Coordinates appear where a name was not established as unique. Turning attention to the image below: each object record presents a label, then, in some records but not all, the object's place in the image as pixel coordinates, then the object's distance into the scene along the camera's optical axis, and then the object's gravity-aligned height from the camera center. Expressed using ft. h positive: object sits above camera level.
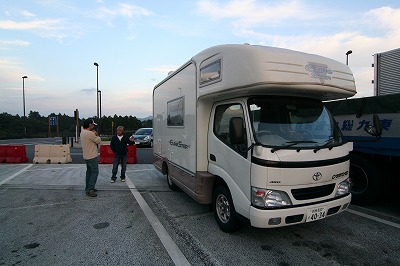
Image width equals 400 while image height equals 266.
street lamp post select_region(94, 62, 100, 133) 107.54 +13.16
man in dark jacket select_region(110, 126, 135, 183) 27.27 -2.52
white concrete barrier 39.83 -4.64
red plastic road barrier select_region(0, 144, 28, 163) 40.65 -4.76
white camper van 11.70 -0.64
